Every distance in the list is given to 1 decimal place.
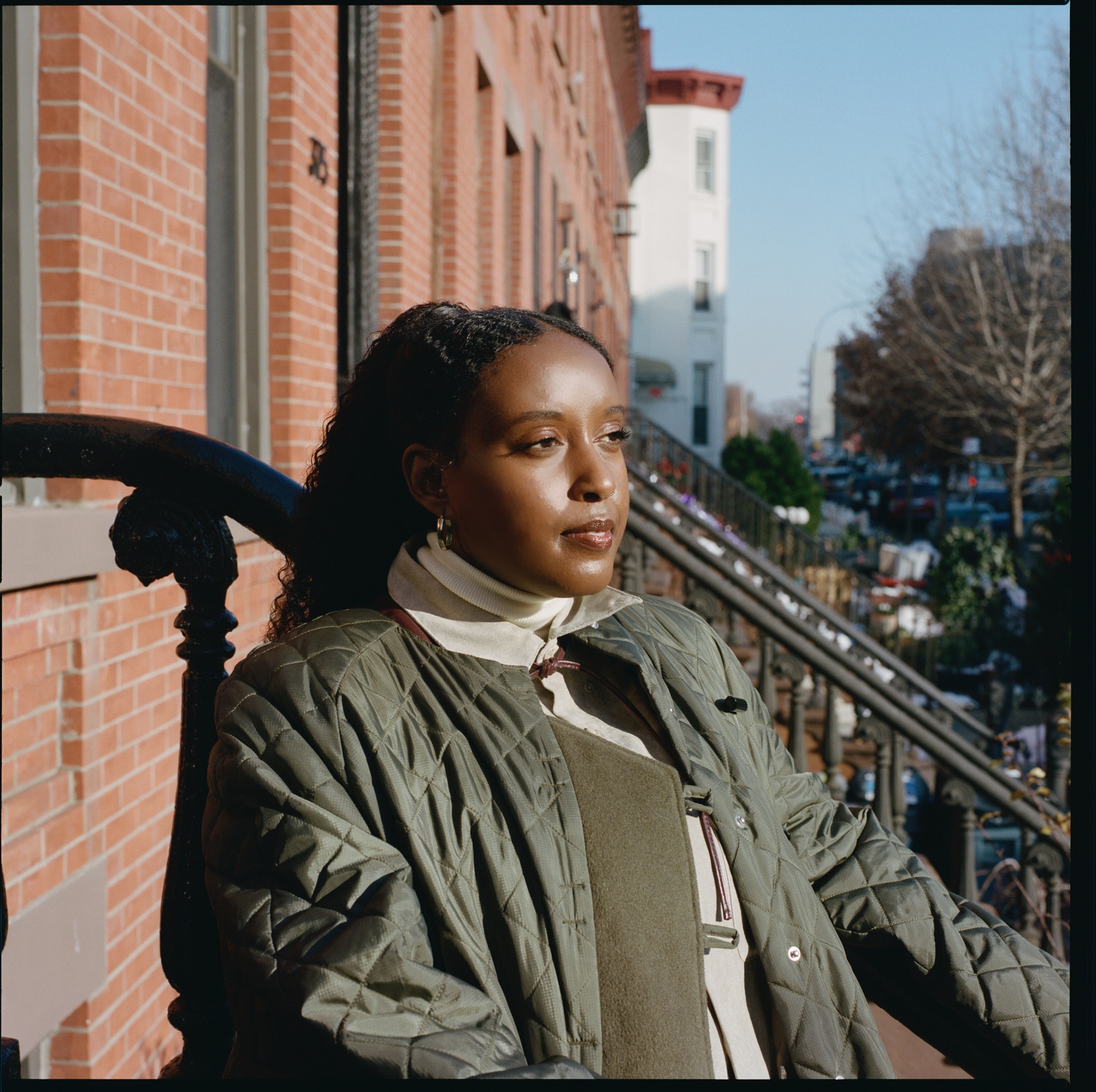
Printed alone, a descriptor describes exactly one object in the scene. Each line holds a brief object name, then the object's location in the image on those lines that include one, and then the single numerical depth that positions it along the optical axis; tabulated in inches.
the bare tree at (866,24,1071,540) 625.9
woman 52.0
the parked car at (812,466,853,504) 2262.6
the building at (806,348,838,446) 3230.8
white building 1706.4
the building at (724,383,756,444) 3484.3
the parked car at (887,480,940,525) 1520.7
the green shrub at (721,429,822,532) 1112.8
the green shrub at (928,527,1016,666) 523.2
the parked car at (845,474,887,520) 1807.3
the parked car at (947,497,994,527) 1282.0
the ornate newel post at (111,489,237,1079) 71.9
